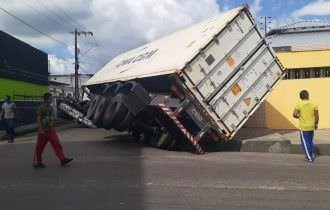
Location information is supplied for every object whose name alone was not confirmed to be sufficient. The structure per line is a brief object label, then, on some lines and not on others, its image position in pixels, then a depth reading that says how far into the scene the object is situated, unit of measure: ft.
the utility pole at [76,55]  182.13
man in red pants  38.29
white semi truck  45.46
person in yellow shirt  42.37
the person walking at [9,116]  63.72
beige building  64.59
